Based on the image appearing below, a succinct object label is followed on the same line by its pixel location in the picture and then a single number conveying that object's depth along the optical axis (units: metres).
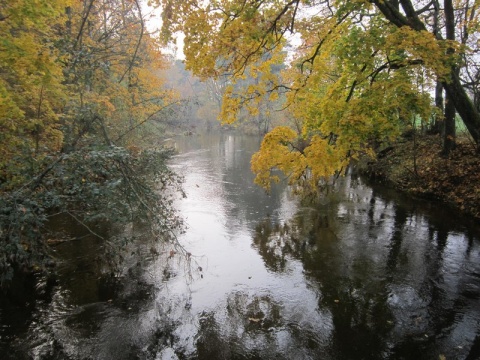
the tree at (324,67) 6.13
